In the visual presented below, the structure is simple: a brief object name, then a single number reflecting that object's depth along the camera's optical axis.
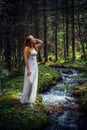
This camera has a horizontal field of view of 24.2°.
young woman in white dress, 7.57
